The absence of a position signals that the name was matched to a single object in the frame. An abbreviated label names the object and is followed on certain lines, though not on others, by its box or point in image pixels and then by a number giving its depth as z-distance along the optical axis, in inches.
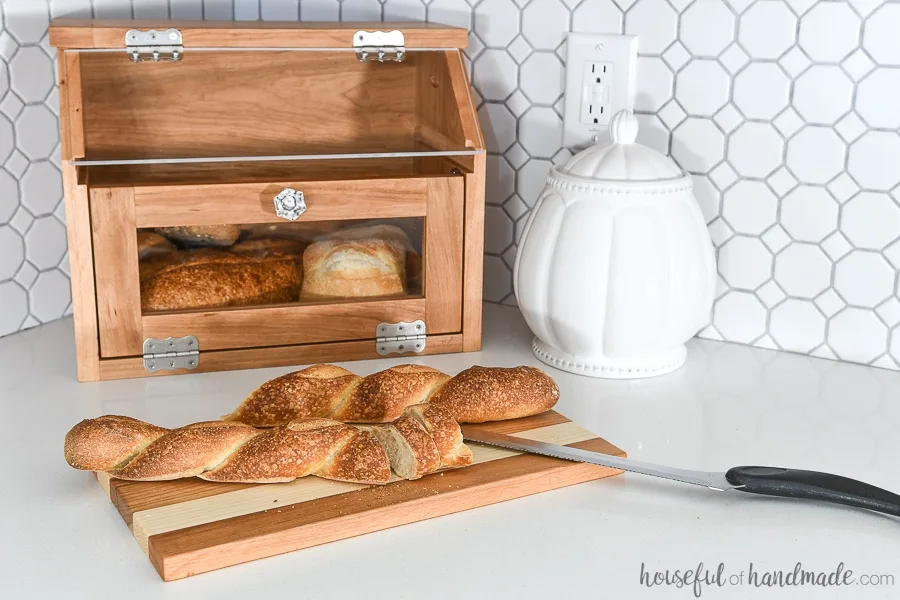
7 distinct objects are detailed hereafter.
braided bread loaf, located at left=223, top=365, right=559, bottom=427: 36.8
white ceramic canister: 44.2
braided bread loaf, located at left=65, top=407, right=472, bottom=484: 31.8
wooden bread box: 43.8
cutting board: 28.9
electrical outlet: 51.2
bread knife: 31.9
